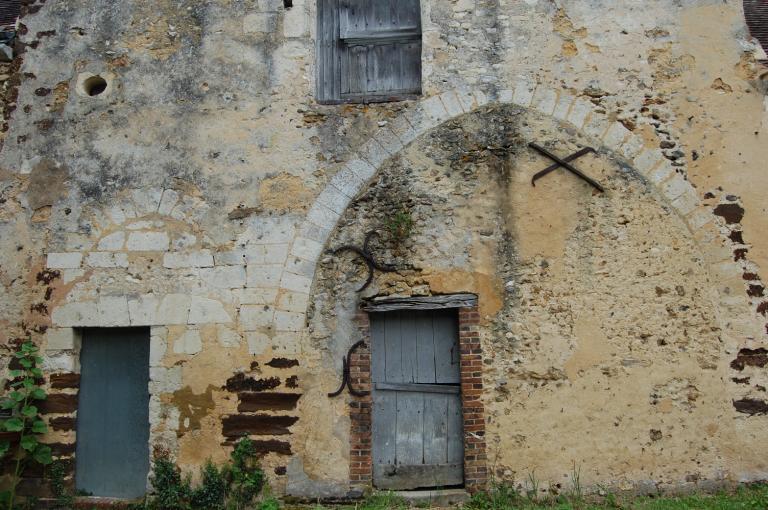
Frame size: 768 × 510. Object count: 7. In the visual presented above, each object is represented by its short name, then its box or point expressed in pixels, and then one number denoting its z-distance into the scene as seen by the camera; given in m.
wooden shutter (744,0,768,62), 7.38
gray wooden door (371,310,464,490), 6.01
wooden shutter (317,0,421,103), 6.69
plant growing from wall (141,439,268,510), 5.86
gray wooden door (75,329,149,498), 6.21
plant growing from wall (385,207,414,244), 6.13
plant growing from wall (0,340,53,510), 5.93
